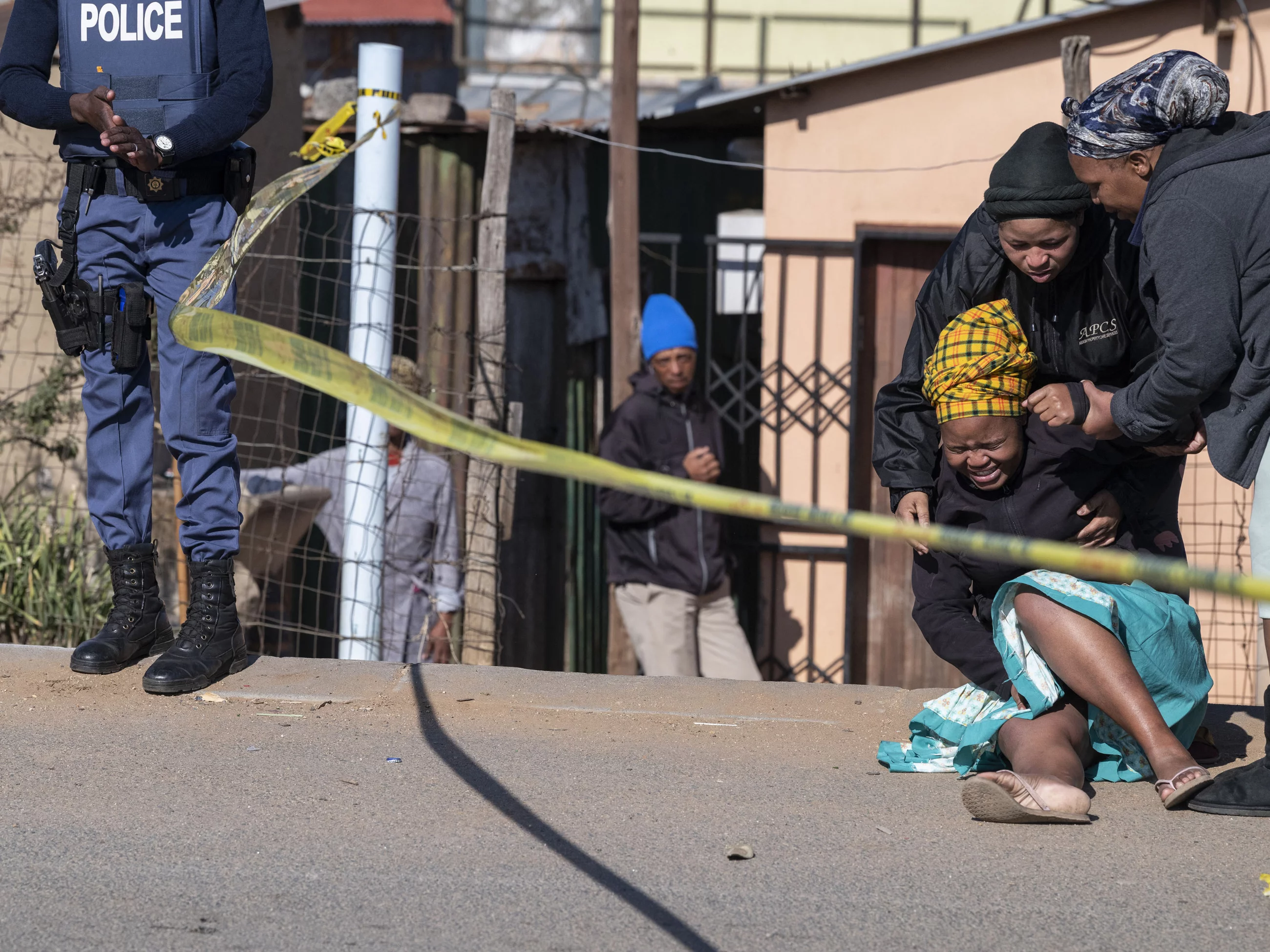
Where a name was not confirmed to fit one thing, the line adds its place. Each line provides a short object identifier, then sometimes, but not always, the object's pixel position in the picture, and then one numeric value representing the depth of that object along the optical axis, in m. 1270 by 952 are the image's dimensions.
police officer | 7.34
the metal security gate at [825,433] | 13.83
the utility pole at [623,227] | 13.09
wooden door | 13.91
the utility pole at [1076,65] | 11.87
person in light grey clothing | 11.61
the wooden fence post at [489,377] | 11.75
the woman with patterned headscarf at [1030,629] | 6.18
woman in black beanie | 6.40
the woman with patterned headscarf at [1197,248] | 5.64
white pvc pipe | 10.57
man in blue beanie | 12.51
